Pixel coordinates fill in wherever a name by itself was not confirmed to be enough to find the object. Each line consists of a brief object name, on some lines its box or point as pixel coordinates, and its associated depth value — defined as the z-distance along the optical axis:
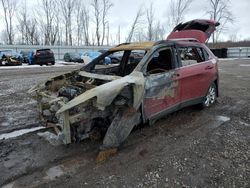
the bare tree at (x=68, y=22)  37.72
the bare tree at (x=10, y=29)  36.93
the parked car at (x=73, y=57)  21.08
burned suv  2.59
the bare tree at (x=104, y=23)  37.23
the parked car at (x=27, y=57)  17.93
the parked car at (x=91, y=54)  19.12
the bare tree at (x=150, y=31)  38.23
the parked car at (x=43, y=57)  16.84
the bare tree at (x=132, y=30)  35.95
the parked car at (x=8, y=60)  17.07
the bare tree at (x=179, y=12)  36.00
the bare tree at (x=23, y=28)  38.44
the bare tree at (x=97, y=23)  37.35
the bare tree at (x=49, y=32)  37.79
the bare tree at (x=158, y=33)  38.98
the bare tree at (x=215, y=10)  36.21
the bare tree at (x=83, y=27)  38.67
